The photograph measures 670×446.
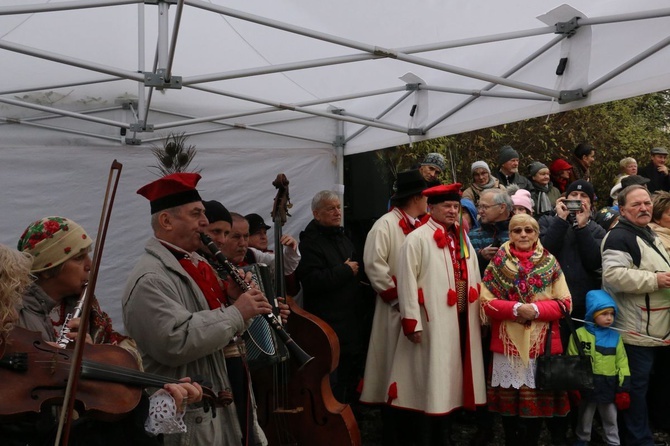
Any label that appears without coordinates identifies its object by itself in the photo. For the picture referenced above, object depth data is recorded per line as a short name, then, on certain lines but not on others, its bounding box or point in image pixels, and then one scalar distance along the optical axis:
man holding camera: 5.49
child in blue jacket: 5.25
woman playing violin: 2.29
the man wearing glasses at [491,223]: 5.75
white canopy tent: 4.46
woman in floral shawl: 5.04
